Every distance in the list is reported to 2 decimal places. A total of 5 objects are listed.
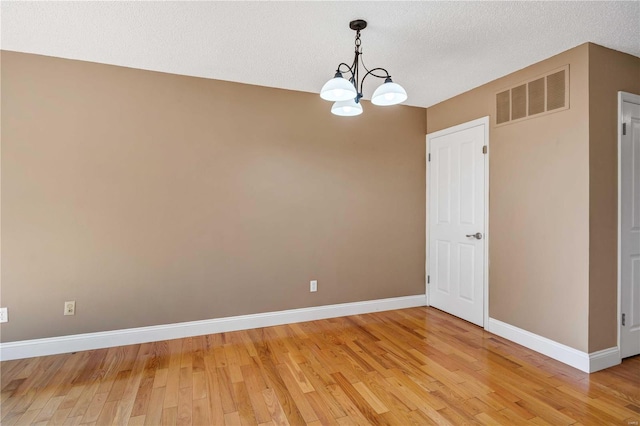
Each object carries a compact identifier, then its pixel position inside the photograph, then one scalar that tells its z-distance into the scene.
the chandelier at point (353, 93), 1.96
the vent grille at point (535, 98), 2.66
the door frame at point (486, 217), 3.34
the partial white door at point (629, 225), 2.63
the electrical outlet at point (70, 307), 2.81
